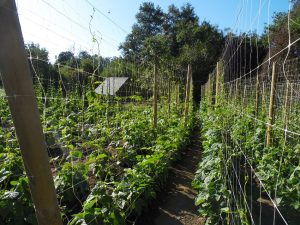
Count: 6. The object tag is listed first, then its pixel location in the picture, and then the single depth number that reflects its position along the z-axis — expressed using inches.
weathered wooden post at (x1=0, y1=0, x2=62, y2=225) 29.5
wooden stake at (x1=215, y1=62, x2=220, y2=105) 238.9
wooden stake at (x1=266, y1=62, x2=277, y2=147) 115.5
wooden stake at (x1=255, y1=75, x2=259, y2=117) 144.1
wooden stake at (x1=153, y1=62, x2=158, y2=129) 165.6
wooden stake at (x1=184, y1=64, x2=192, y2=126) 235.6
